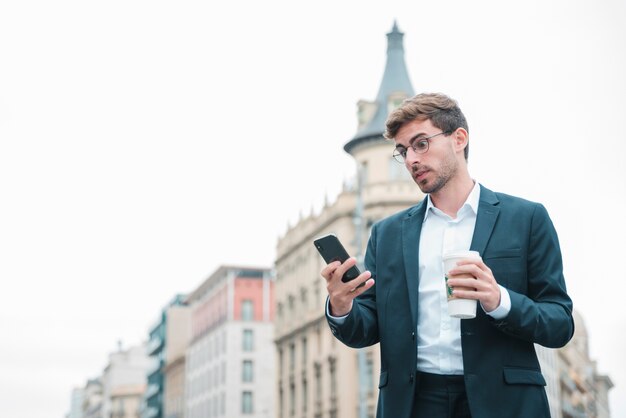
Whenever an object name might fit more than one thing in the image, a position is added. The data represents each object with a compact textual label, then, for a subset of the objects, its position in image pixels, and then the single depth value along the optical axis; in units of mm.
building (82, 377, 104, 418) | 144112
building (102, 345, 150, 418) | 122562
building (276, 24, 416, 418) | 46312
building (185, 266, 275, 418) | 75188
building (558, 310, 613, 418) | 86812
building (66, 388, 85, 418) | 180750
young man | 3279
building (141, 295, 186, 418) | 101438
